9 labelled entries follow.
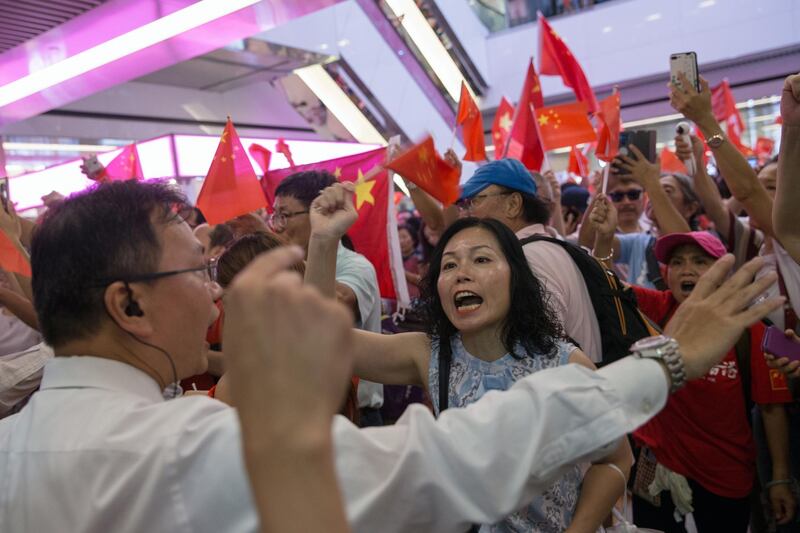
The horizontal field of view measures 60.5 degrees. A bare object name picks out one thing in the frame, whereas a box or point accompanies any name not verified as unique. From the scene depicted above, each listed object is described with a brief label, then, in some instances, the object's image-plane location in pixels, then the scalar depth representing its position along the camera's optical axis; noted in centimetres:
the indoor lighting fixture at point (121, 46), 488
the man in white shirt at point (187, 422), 87
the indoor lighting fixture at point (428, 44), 985
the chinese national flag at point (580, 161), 503
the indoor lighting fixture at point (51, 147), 912
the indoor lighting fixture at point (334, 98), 978
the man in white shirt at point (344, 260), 277
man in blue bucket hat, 224
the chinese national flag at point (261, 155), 531
